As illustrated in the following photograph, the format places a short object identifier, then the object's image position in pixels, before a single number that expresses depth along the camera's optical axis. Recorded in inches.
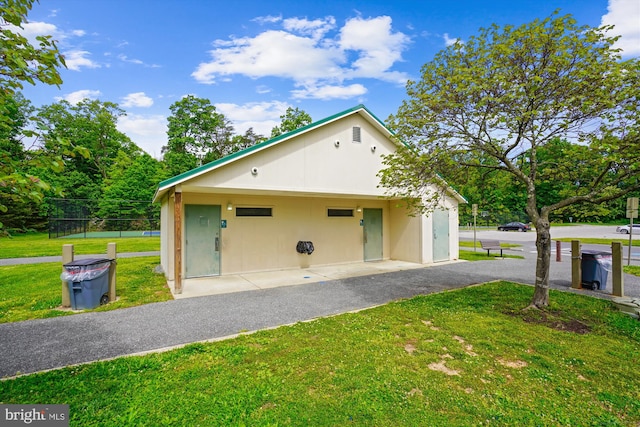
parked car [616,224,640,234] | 1179.6
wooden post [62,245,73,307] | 241.5
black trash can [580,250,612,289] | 298.8
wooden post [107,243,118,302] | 262.5
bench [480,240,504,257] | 541.1
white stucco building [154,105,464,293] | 311.7
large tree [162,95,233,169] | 1312.7
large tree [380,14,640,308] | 188.1
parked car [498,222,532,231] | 1497.8
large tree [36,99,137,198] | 1423.5
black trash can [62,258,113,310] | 237.1
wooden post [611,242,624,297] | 269.0
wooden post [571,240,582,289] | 304.7
